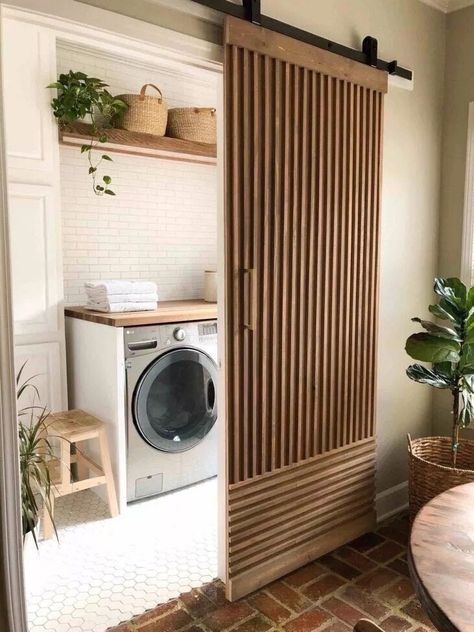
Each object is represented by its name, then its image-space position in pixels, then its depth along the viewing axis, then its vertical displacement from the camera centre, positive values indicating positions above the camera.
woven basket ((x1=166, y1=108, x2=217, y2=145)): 3.49 +0.91
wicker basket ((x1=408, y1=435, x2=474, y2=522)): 2.44 -1.01
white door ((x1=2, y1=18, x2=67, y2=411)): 2.99 +0.30
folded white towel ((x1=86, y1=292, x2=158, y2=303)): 3.06 -0.22
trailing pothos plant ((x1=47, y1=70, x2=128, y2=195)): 3.06 +0.92
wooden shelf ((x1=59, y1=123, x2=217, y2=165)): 3.19 +0.73
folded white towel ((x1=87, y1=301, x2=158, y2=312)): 3.06 -0.27
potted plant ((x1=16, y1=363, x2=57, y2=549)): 2.02 -0.86
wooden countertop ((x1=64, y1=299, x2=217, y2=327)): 2.86 -0.31
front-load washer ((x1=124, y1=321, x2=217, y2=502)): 2.96 -0.86
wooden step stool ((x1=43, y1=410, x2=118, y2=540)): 2.75 -1.05
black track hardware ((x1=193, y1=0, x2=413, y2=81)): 2.00 +0.95
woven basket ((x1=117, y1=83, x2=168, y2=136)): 3.27 +0.91
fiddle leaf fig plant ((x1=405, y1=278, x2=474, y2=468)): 2.41 -0.40
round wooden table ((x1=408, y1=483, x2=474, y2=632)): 0.95 -0.62
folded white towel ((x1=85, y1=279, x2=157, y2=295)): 3.05 -0.16
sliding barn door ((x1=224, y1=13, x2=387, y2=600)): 2.13 -0.16
